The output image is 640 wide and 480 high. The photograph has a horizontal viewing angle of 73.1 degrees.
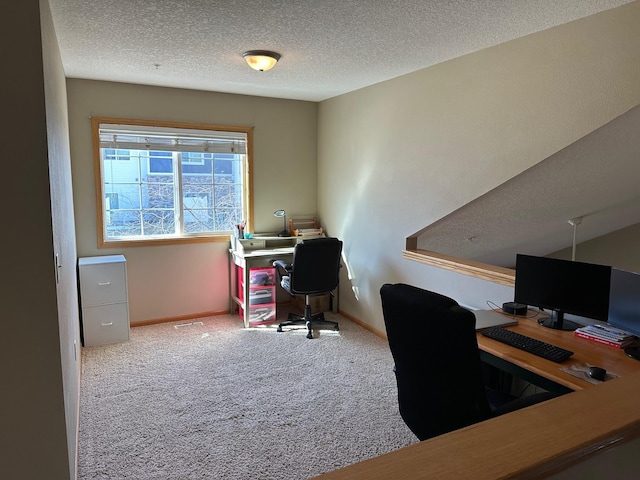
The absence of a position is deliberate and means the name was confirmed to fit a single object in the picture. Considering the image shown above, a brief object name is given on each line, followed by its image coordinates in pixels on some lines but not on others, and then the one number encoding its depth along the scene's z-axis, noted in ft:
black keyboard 6.34
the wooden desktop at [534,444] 2.14
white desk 14.30
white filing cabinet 12.44
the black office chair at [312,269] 13.15
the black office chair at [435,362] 5.22
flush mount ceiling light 9.53
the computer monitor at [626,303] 6.51
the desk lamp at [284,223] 15.90
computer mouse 5.65
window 13.62
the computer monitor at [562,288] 7.11
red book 6.72
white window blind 13.41
